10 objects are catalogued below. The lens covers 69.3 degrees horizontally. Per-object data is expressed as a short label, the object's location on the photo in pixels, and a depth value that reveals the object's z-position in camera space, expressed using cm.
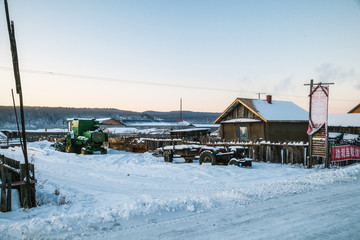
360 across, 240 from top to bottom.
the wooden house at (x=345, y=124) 3258
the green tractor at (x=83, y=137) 2114
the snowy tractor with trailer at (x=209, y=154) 1465
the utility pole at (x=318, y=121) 1436
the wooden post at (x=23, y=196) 668
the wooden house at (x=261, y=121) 2300
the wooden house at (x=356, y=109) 4465
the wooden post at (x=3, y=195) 632
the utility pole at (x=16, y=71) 644
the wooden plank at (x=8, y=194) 639
